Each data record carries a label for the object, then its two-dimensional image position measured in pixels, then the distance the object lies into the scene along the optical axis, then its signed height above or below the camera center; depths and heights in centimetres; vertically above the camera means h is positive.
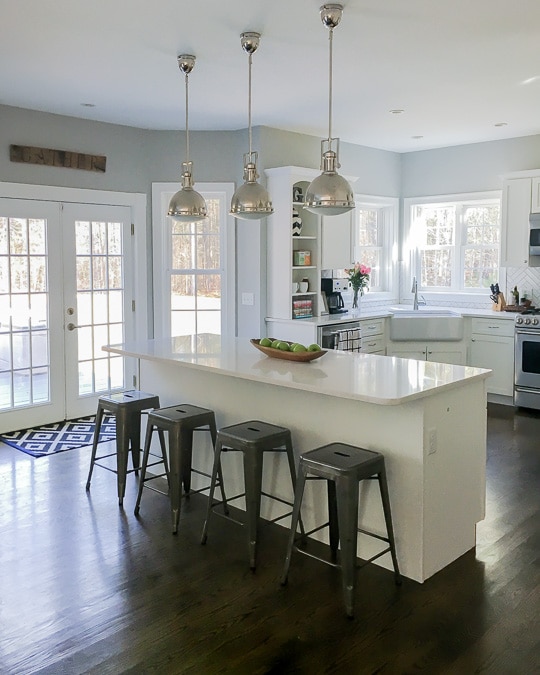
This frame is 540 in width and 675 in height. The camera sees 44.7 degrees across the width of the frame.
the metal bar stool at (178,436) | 363 -87
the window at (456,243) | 749 +52
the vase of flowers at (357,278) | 715 +9
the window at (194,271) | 649 +15
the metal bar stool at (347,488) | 281 -89
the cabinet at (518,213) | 660 +76
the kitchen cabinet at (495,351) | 661 -65
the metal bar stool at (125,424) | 405 -88
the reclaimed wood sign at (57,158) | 545 +110
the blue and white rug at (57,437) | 520 -127
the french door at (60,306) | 559 -18
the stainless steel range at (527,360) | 630 -71
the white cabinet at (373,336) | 679 -51
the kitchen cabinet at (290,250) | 620 +36
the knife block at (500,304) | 700 -18
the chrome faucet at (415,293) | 755 -7
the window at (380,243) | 792 +53
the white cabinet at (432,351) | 696 -69
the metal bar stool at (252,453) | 323 -84
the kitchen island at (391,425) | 306 -71
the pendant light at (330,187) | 331 +50
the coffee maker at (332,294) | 687 -8
